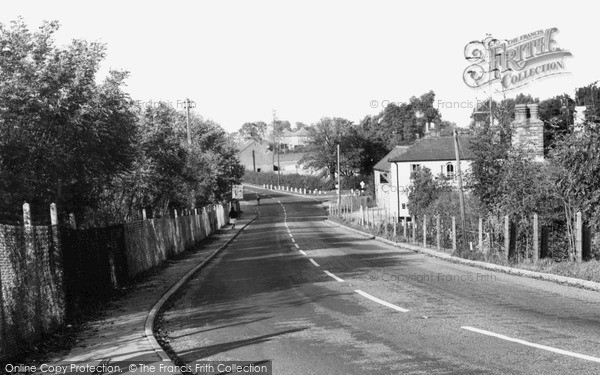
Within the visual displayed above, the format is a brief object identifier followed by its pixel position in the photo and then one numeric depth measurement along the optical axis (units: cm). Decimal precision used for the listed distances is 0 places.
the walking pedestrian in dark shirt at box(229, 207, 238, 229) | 5216
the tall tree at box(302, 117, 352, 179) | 12400
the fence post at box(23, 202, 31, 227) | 1082
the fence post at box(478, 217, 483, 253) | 2385
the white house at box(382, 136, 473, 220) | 6838
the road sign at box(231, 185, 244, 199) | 7536
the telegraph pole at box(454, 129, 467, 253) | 2564
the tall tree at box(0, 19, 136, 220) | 1673
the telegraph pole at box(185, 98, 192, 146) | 4873
